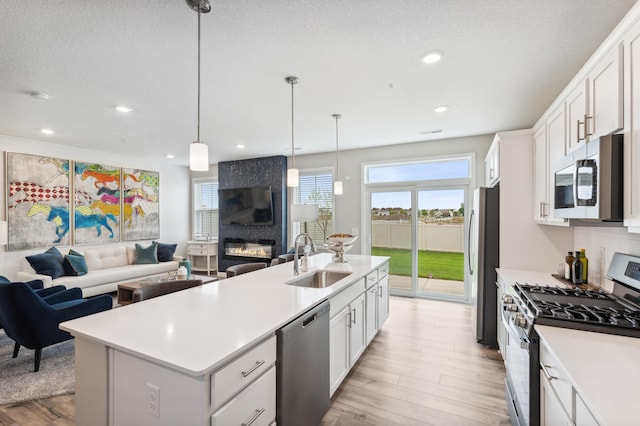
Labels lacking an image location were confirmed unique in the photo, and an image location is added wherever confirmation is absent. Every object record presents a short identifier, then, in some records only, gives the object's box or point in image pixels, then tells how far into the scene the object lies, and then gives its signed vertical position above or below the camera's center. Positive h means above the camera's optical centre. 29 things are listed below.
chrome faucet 2.59 -0.50
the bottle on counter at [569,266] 2.46 -0.47
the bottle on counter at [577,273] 2.37 -0.50
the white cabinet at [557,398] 1.02 -0.74
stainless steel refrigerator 3.11 -0.57
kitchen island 1.09 -0.62
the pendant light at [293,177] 3.20 +0.37
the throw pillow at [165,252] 6.12 -0.89
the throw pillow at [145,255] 5.82 -0.91
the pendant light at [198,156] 1.91 +0.35
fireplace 6.33 -0.88
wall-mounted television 6.21 +0.09
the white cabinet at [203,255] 7.07 -1.13
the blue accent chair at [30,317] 2.53 -0.98
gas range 1.45 -0.56
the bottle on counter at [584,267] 2.38 -0.46
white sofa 4.41 -1.08
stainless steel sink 2.79 -0.67
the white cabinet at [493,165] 3.08 +0.55
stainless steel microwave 1.44 +0.17
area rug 2.34 -1.49
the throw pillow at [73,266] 4.66 -0.91
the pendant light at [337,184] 3.76 +0.38
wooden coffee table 4.15 -1.19
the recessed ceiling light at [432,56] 2.28 +1.24
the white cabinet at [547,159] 2.19 +0.44
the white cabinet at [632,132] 1.31 +0.37
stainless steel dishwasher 1.48 -0.90
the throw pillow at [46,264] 4.37 -0.84
